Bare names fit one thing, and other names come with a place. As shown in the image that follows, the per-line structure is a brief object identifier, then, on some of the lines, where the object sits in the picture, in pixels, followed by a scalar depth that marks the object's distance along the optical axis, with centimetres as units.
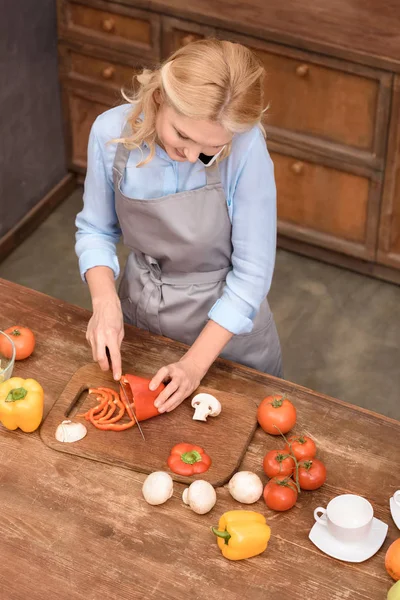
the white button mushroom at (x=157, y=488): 180
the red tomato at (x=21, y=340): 212
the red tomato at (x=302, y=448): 188
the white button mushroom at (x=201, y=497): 179
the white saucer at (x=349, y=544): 173
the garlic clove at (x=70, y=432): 194
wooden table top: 168
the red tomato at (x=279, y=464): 184
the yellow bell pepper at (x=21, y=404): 193
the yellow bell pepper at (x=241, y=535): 170
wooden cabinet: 338
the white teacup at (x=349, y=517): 172
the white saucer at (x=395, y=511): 179
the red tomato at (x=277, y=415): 194
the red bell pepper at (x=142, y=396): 197
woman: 183
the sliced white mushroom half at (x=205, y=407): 198
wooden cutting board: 190
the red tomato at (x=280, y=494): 179
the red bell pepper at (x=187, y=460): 188
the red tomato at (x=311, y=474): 183
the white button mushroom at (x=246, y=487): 182
